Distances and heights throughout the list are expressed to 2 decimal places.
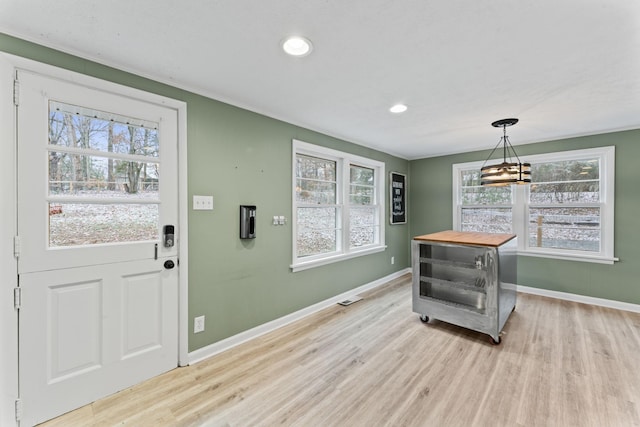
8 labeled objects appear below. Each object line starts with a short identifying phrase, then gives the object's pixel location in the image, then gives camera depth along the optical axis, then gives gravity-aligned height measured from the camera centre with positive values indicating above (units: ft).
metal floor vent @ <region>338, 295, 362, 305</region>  12.18 -4.12
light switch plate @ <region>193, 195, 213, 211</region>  7.60 +0.28
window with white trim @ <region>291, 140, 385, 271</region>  11.09 +0.35
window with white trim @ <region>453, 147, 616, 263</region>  11.96 +0.31
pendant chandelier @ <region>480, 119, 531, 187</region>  9.32 +1.40
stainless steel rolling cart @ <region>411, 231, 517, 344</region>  8.70 -2.41
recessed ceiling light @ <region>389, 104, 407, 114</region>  8.95 +3.60
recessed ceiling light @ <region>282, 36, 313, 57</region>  5.37 +3.50
